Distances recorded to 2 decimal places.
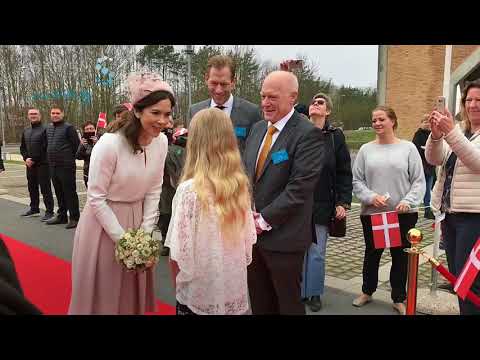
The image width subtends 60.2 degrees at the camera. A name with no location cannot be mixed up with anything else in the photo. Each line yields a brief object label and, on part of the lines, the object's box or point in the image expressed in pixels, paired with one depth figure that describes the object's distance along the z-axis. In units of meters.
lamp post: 13.50
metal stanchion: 2.64
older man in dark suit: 2.86
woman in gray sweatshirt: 4.02
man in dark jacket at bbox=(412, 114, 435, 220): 8.21
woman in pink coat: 2.74
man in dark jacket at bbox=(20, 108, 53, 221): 8.56
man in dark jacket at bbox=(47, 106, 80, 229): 7.89
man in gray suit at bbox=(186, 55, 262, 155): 3.74
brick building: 17.30
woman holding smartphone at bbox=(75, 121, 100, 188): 7.58
